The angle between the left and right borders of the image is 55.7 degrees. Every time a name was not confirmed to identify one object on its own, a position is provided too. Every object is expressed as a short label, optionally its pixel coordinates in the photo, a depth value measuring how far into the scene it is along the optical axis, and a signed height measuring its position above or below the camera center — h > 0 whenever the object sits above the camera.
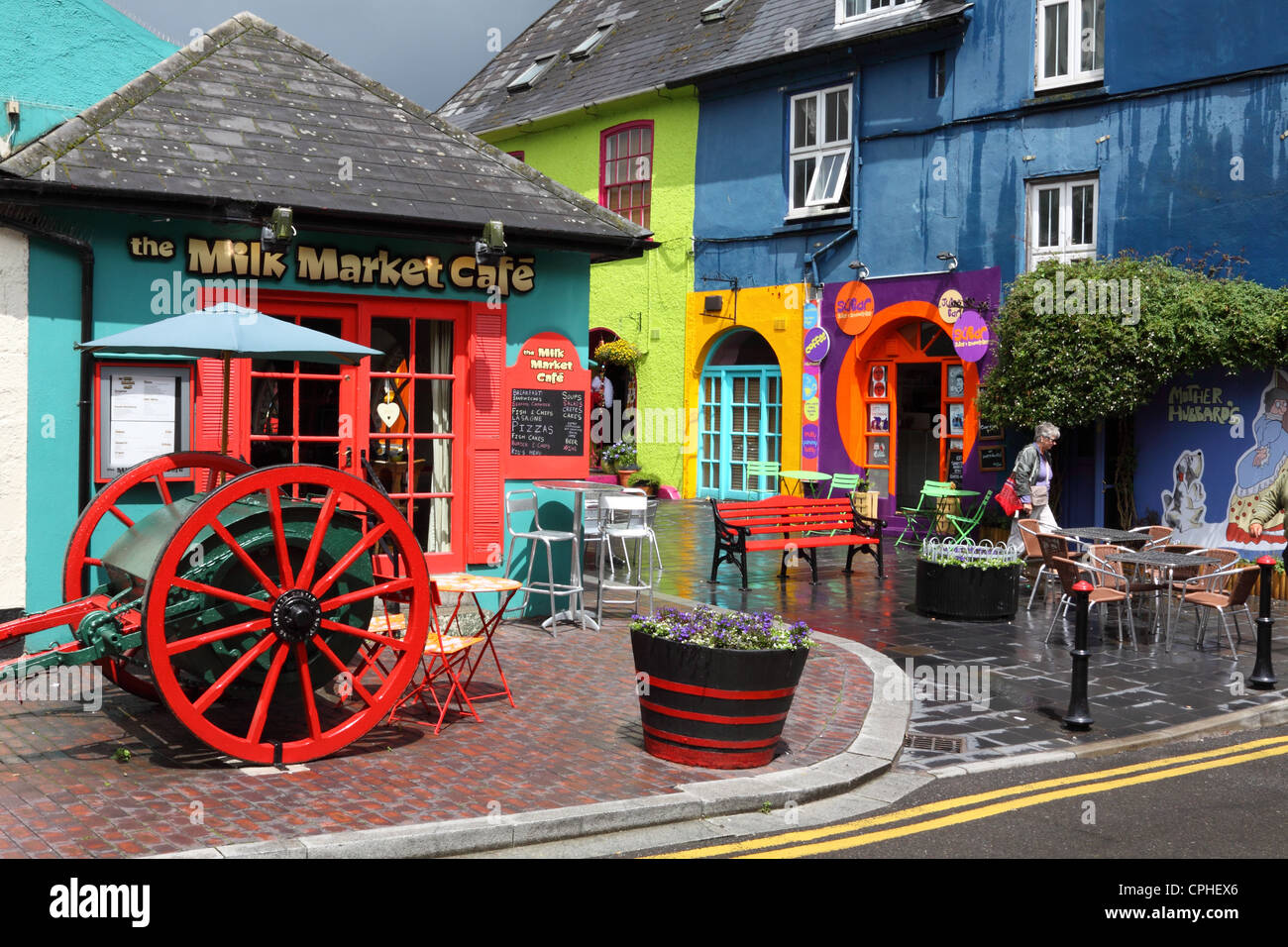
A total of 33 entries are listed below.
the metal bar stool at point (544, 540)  9.95 -0.77
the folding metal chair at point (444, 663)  7.07 -1.31
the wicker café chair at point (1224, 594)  10.15 -1.18
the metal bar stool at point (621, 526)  10.25 -0.65
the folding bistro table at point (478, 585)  7.37 -0.83
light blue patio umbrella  6.68 +0.61
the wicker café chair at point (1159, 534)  12.21 -0.79
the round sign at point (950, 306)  17.28 +2.11
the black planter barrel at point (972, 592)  11.32 -1.29
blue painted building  14.62 +4.38
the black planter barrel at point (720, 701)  6.41 -1.32
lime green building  22.11 +5.65
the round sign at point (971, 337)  16.75 +1.63
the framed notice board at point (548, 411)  10.56 +0.35
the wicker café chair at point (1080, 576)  10.47 -1.11
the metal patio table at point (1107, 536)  11.85 -0.79
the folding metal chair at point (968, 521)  15.80 -0.88
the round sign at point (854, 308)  18.67 +2.25
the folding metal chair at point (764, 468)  20.17 -0.25
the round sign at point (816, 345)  19.44 +1.74
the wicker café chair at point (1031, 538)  11.89 -0.82
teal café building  8.64 +1.33
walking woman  12.79 -0.23
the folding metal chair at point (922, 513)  16.61 -0.84
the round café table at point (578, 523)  10.23 -0.61
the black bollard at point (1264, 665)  8.78 -1.51
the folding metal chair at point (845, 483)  18.43 -0.46
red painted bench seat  13.30 -0.84
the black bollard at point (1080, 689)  7.63 -1.48
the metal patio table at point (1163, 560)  10.13 -0.89
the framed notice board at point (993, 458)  16.66 -0.04
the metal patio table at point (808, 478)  17.80 -0.39
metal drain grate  7.20 -1.73
